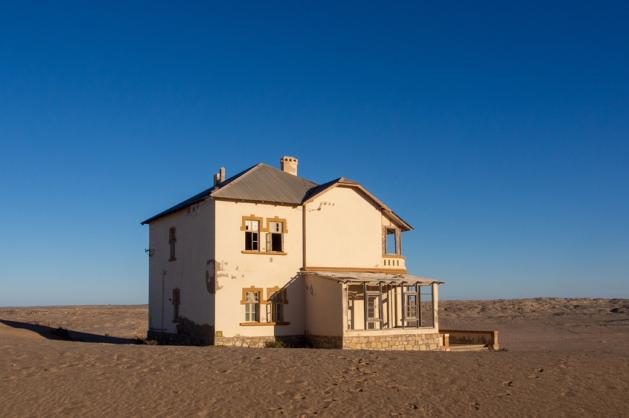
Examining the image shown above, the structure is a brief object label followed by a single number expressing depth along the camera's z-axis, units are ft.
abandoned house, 86.89
